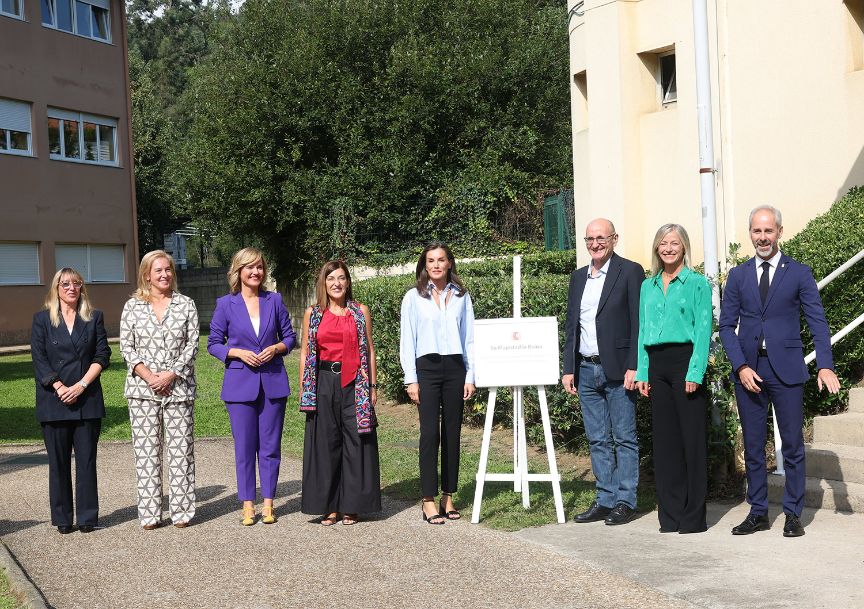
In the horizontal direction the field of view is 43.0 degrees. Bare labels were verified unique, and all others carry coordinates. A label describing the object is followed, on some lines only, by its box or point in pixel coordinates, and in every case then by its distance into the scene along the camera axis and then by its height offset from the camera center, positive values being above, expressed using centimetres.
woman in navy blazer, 784 -64
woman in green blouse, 703 -62
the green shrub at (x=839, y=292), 914 -18
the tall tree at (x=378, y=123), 2603 +408
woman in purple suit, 789 -59
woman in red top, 786 -85
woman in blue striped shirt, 776 -55
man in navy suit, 687 -50
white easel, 768 -125
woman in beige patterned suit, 788 -68
